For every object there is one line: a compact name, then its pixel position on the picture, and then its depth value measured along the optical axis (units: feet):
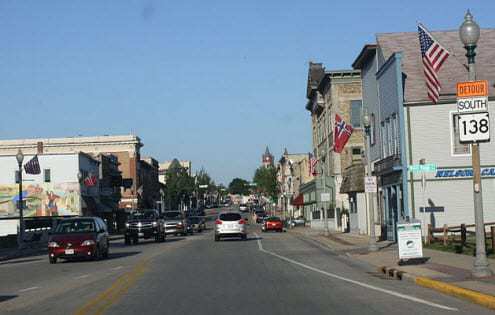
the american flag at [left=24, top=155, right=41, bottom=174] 205.05
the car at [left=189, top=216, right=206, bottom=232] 239.79
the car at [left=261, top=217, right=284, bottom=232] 229.66
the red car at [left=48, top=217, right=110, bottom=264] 94.27
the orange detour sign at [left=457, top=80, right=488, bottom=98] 56.13
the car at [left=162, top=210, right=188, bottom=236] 193.47
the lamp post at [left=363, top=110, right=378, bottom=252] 100.68
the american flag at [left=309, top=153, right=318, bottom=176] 231.71
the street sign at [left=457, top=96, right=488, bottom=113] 56.12
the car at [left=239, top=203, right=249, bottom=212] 593.67
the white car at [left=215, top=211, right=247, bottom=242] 153.28
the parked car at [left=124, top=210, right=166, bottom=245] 156.97
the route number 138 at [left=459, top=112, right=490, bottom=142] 56.03
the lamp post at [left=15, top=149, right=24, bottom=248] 138.10
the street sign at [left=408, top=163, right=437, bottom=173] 88.22
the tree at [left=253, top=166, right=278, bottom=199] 434.51
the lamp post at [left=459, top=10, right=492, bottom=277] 55.72
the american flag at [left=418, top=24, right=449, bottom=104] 102.37
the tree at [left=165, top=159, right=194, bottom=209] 477.77
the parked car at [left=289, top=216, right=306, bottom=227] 275.59
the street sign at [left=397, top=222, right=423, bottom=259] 73.26
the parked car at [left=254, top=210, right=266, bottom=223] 330.95
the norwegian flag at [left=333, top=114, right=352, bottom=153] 160.35
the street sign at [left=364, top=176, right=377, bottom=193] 100.42
